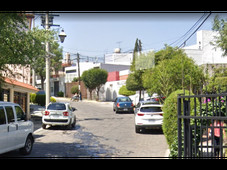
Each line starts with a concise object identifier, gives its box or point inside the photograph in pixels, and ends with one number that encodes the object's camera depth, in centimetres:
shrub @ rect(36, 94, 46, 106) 3362
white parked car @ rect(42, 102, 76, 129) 1739
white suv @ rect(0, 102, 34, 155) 851
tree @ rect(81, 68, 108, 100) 5006
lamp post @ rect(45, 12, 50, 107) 2062
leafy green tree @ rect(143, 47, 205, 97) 2080
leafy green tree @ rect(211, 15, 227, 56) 2011
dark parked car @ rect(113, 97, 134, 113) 2823
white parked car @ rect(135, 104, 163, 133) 1529
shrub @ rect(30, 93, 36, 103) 3465
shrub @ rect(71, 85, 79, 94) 5591
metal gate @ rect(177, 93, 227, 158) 564
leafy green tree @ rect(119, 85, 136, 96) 4547
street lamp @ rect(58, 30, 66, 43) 1941
